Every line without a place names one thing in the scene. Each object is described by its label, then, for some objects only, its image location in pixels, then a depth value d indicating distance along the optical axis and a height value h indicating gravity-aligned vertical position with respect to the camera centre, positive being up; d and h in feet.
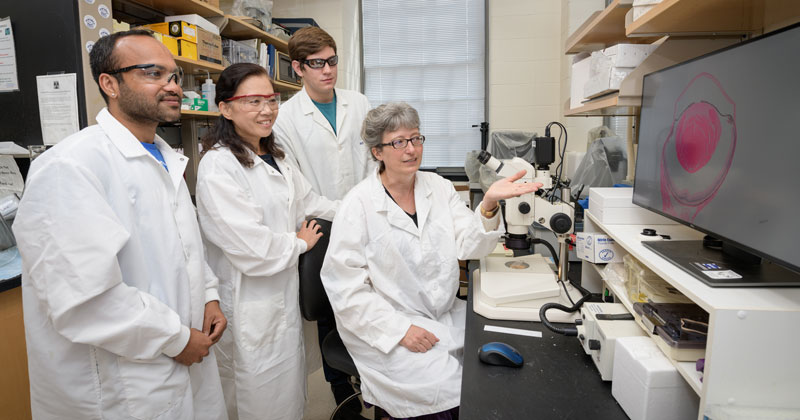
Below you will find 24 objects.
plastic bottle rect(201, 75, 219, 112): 8.75 +1.11
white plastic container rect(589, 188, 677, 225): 4.18 -0.56
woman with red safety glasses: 4.57 -1.04
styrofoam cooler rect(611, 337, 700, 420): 2.66 -1.45
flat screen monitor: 2.22 -0.03
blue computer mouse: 3.44 -1.60
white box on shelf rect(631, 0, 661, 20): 3.58 +1.20
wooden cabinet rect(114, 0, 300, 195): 8.13 +2.52
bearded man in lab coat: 3.05 -0.87
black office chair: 4.99 -1.70
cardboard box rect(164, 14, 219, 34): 8.14 +2.37
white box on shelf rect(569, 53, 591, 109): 5.39 +0.94
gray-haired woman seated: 4.31 -1.29
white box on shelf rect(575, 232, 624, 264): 4.42 -0.97
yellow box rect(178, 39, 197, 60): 7.84 +1.78
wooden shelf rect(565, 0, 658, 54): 4.42 +1.43
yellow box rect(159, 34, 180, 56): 7.70 +1.83
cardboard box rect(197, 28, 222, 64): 8.27 +1.96
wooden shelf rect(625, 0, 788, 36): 3.15 +1.06
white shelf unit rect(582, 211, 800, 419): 2.19 -0.99
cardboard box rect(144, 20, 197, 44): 7.79 +2.11
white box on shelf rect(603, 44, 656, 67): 4.31 +0.96
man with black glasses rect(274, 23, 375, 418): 6.12 +0.31
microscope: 4.39 -1.33
